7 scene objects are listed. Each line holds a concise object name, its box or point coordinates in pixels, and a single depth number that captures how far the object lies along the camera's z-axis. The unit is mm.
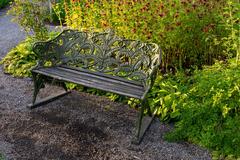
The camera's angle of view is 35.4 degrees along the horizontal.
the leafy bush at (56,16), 8438
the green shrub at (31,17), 6375
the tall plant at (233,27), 4674
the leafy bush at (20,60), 6031
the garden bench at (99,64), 4449
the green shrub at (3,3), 10281
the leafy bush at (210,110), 4082
